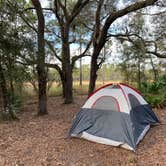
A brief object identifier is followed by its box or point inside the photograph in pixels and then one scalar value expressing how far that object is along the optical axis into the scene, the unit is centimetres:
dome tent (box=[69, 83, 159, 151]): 405
